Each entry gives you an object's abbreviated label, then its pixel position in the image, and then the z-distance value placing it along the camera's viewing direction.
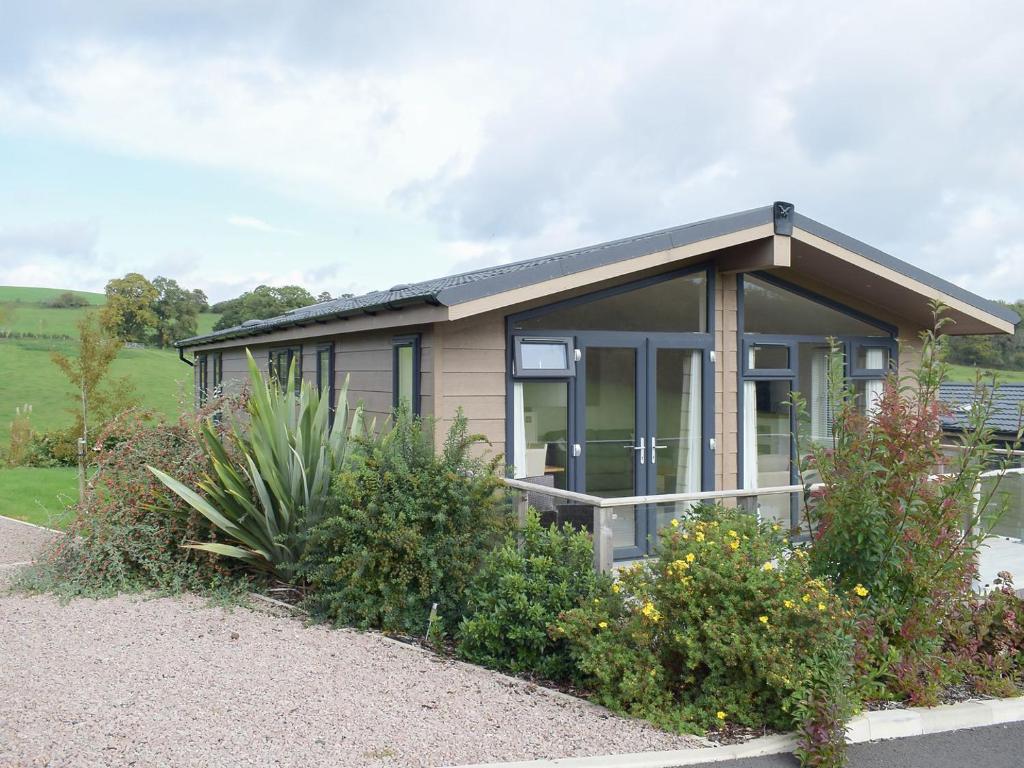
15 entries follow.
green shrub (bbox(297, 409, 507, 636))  5.91
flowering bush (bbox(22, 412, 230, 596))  6.90
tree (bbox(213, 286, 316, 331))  50.66
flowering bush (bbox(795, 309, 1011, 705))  5.07
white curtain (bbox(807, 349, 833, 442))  10.02
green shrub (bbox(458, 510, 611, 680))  5.21
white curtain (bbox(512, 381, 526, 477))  7.98
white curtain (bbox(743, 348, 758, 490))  9.41
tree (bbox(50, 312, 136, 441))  15.39
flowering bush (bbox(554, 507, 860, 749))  4.49
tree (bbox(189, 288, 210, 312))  54.24
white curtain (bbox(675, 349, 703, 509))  8.98
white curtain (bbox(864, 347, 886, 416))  10.42
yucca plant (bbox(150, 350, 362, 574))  6.71
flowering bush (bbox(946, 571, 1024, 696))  5.26
